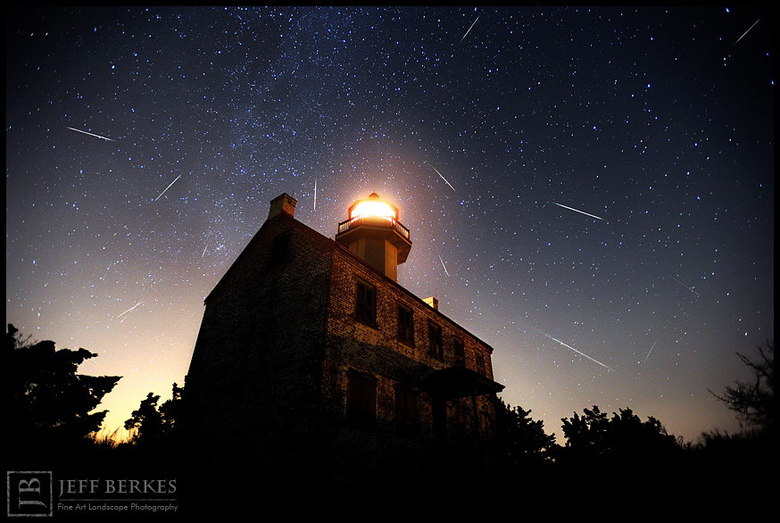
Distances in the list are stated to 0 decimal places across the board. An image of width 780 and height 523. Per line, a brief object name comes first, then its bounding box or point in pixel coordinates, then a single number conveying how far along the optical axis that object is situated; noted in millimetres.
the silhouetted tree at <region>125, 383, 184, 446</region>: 18391
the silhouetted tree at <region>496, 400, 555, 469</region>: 21466
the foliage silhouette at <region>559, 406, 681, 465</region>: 18125
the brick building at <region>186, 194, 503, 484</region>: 10664
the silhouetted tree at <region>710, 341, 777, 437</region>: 17031
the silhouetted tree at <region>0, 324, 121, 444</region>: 10289
